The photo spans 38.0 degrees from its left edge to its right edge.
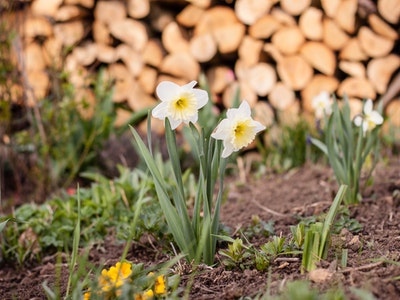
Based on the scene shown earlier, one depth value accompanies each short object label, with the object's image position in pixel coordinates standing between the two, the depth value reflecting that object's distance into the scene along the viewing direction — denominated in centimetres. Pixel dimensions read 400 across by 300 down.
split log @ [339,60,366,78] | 353
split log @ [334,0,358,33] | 331
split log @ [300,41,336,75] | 358
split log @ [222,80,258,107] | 388
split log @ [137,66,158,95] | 404
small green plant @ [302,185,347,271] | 135
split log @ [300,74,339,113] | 365
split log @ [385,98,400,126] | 347
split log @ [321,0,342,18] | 337
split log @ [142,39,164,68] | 395
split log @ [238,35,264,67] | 377
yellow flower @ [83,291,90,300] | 129
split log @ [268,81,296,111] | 378
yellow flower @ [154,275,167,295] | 129
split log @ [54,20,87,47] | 403
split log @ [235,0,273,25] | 363
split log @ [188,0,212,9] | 377
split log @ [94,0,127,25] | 396
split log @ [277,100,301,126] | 351
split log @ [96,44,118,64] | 410
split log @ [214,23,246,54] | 376
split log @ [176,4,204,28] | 387
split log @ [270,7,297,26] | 359
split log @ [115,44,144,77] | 402
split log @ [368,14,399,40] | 329
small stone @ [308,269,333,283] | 125
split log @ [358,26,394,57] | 337
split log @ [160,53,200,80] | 387
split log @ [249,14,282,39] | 366
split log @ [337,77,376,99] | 354
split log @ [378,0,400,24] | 312
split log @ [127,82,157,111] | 410
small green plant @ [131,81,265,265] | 140
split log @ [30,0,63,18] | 395
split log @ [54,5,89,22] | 396
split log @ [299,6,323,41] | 348
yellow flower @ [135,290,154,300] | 126
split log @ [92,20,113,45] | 409
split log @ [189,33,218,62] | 378
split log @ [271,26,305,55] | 363
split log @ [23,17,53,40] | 407
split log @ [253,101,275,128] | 354
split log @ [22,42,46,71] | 420
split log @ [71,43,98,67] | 413
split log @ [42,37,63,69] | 406
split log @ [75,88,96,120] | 295
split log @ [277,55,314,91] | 370
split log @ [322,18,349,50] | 348
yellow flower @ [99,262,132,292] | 125
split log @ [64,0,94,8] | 395
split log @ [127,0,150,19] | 387
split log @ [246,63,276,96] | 381
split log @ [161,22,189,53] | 389
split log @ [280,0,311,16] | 348
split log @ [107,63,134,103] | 412
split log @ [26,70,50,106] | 420
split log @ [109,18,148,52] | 394
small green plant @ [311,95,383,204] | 194
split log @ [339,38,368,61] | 348
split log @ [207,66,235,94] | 398
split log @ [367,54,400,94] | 345
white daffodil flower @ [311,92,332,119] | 254
